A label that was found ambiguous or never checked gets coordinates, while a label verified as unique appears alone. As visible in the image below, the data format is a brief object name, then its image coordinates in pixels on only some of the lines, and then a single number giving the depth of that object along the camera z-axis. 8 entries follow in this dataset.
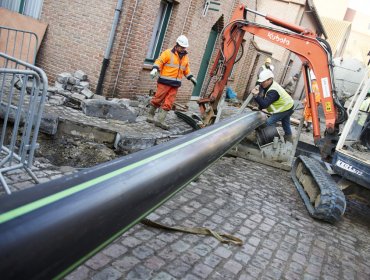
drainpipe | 8.35
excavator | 6.00
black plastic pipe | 0.69
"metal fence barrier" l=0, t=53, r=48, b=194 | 3.76
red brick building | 8.61
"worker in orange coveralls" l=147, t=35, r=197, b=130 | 7.80
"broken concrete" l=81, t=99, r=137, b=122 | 7.05
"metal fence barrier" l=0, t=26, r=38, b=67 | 8.34
